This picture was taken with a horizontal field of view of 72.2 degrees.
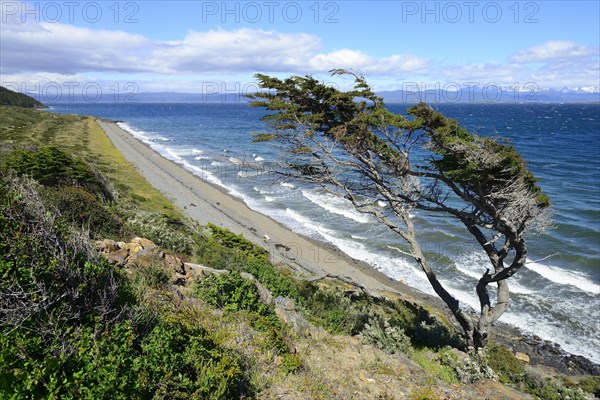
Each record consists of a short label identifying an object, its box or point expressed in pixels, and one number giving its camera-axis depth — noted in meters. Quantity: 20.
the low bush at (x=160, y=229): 14.25
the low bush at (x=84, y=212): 11.48
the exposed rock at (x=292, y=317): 9.06
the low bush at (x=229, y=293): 8.64
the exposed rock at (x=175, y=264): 9.80
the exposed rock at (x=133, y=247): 9.88
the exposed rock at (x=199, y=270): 10.22
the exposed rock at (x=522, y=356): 14.50
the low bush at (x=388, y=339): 9.74
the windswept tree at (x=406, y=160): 8.73
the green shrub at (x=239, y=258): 11.80
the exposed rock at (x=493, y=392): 8.13
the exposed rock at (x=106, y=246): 9.17
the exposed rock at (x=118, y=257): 8.94
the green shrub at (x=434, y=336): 11.55
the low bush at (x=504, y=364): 10.59
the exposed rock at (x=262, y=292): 9.71
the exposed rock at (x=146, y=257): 9.28
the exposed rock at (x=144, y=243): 10.62
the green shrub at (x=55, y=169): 16.36
